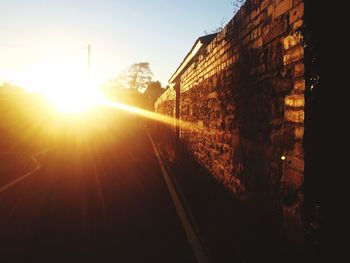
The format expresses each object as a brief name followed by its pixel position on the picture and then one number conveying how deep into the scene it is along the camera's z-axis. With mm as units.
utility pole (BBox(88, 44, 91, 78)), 45275
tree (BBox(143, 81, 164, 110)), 62594
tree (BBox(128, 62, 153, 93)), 94812
